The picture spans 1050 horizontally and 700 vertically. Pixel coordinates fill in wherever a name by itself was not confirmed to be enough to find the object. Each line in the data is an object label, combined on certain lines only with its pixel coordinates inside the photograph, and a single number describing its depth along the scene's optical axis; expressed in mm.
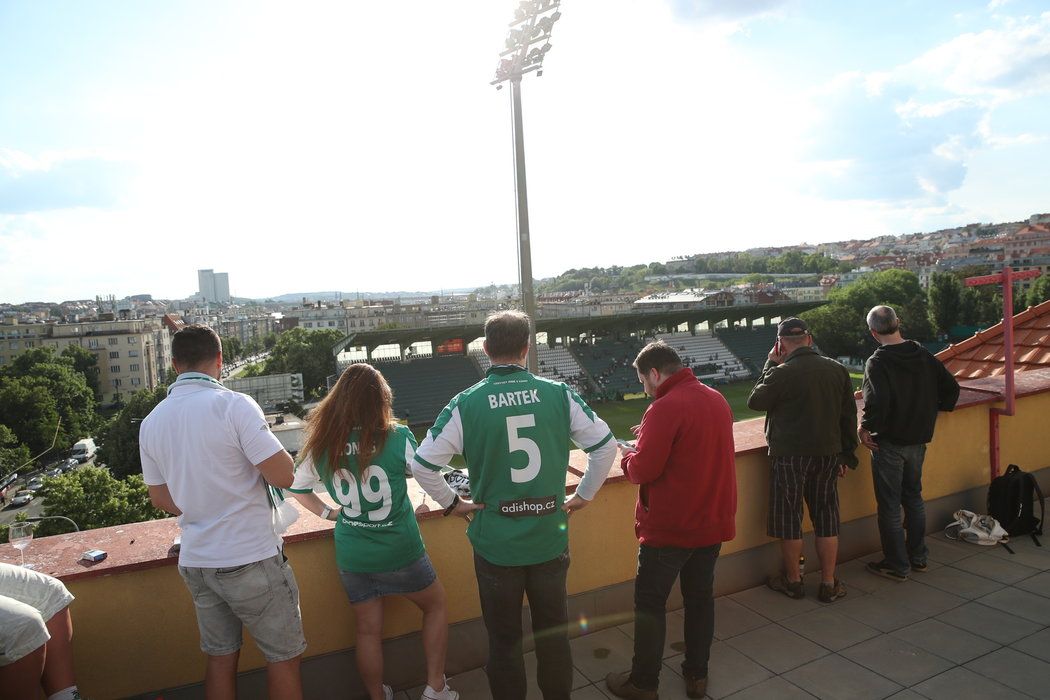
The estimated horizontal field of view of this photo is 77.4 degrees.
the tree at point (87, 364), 62875
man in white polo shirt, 1823
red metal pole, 3681
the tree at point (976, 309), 61344
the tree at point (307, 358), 63375
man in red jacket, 2193
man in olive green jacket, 2812
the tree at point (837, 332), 57656
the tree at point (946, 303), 61625
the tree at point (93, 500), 16188
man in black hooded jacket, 3119
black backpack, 3580
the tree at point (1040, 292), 55719
